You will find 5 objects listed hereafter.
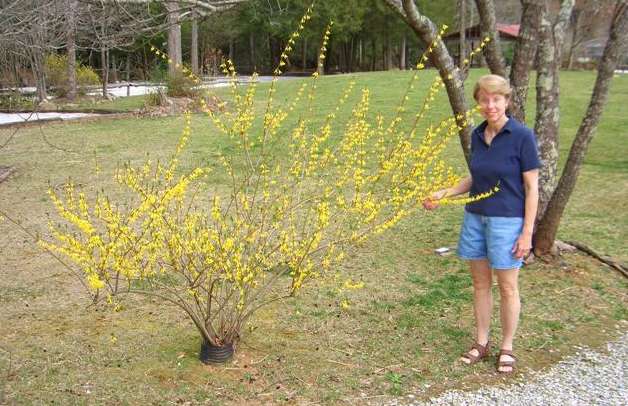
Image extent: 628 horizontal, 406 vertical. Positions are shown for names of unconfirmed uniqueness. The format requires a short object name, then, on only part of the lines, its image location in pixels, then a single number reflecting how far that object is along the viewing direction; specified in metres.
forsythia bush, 2.99
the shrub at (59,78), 18.95
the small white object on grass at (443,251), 5.62
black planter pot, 3.54
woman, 3.18
